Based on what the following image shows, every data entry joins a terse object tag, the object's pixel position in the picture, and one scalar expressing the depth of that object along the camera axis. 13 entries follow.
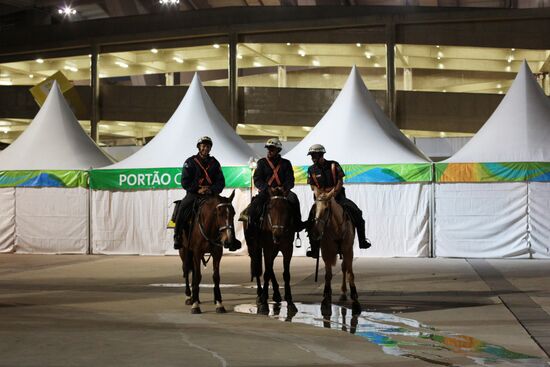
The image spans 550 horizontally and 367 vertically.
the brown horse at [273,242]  12.39
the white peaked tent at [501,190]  23.69
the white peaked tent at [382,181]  24.55
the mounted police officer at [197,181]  12.94
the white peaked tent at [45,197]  27.25
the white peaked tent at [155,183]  26.16
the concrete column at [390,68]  38.97
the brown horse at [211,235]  12.30
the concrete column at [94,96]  43.28
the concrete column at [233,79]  41.03
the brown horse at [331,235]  12.55
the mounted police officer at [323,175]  13.01
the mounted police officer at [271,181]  12.91
